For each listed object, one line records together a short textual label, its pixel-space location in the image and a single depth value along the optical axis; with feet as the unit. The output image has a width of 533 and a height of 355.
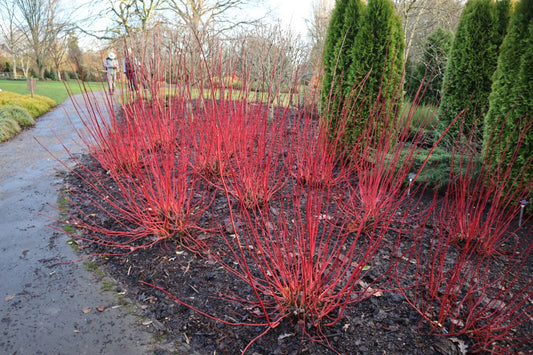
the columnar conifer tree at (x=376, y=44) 13.57
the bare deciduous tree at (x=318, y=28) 38.23
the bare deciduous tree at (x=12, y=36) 92.31
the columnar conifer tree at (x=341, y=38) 14.57
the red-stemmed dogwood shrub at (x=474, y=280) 5.73
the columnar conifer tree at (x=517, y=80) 9.95
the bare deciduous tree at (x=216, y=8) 54.13
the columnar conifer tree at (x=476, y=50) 15.37
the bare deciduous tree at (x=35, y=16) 88.84
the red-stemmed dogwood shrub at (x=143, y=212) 8.92
